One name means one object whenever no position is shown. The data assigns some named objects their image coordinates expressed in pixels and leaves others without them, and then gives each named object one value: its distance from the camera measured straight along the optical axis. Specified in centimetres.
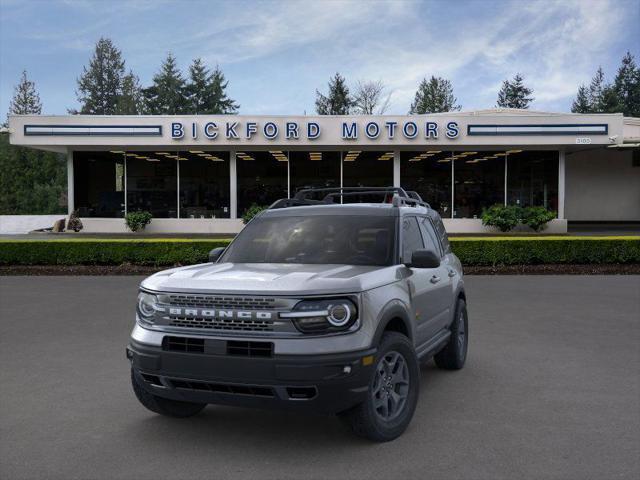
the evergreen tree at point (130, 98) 7775
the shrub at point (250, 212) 2675
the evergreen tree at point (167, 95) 7600
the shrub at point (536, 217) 2661
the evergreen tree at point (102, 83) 8488
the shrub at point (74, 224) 2812
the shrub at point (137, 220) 2766
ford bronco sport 407
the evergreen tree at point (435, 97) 8031
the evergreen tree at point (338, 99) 7575
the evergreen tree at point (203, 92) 7669
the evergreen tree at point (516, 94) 8450
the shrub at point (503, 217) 2699
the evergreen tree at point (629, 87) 8194
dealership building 2856
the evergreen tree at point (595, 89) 8441
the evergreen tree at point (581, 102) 8494
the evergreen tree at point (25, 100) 7869
